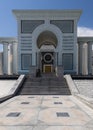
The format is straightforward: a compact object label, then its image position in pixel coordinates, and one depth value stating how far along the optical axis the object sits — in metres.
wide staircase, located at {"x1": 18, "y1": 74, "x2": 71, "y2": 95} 11.35
